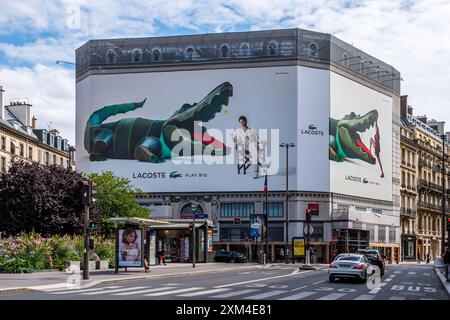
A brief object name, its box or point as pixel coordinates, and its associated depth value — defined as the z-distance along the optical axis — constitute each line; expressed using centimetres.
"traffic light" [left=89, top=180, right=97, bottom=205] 2964
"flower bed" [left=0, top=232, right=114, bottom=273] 3325
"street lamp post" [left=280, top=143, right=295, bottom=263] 7804
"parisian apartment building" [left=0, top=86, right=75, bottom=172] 8411
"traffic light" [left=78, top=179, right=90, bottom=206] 2944
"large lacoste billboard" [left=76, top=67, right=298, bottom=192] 8625
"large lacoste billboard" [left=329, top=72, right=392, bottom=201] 8862
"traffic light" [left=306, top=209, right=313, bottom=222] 4910
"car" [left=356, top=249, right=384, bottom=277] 4026
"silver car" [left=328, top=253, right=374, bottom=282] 3097
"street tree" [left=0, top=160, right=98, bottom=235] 4941
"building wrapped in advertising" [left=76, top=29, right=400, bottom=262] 8550
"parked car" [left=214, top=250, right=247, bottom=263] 7025
